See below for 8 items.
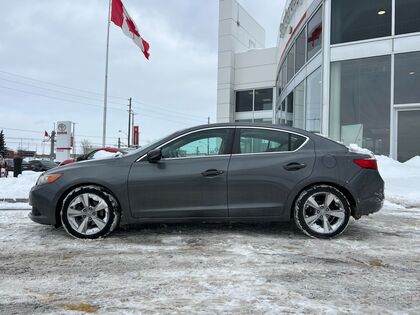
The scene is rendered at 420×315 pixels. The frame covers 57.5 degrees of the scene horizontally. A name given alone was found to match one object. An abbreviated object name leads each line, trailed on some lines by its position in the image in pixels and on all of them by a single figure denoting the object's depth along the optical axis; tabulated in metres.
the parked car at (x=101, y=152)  11.15
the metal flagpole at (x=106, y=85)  18.69
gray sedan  4.75
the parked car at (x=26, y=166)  37.50
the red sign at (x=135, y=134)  34.42
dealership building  12.48
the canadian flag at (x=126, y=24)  17.89
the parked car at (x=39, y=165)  35.91
